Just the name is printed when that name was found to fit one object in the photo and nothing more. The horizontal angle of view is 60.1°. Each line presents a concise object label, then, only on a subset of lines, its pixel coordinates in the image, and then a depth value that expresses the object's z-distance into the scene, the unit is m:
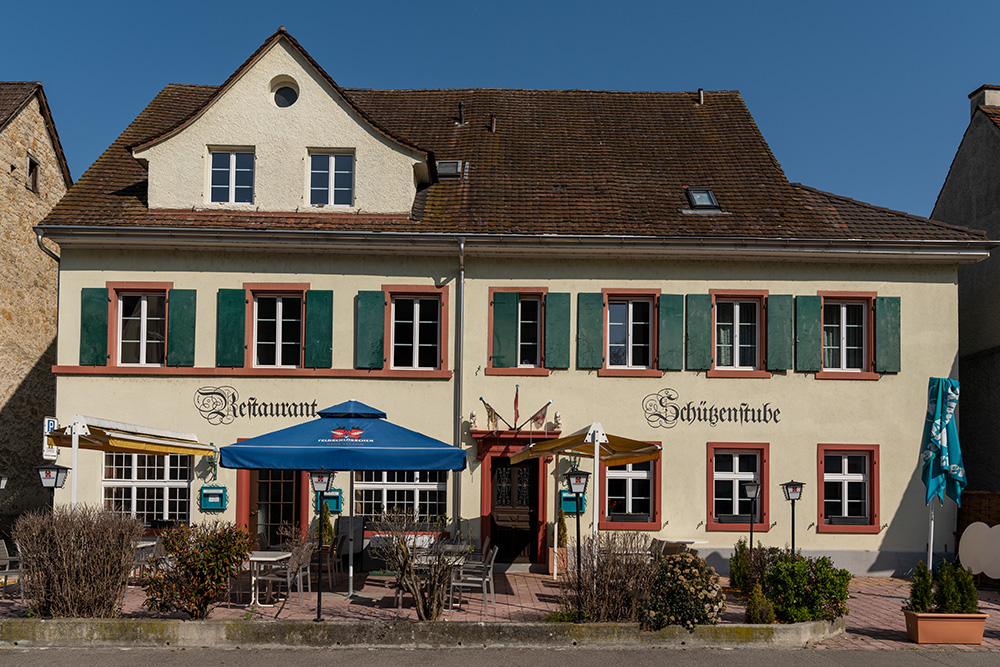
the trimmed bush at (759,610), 9.27
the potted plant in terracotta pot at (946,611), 9.23
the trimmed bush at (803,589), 9.34
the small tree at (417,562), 9.35
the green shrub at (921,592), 9.29
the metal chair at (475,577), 10.17
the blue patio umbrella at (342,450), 9.84
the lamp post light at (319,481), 9.58
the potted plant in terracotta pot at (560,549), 13.35
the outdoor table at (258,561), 10.29
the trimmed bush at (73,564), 9.05
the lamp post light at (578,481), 9.48
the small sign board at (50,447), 10.96
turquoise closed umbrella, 12.91
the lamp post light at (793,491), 12.02
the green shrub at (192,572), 9.07
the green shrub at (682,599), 9.00
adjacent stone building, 16.81
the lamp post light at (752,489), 12.19
